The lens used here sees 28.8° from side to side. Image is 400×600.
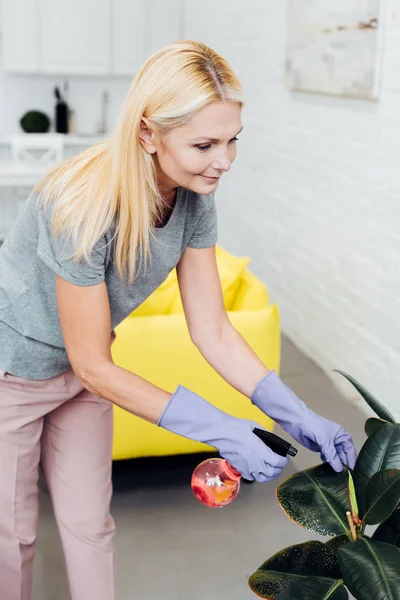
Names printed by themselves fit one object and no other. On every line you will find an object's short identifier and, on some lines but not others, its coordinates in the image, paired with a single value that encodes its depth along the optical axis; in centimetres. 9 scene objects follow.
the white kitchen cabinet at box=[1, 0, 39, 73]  571
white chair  580
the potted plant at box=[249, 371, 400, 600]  107
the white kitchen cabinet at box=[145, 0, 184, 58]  606
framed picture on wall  307
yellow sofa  241
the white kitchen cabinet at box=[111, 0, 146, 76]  594
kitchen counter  595
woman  127
